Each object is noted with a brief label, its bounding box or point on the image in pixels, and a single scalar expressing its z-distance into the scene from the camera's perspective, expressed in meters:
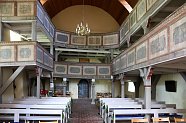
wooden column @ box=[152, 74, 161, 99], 10.99
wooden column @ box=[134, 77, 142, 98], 13.15
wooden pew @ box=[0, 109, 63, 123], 6.42
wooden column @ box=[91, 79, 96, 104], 14.98
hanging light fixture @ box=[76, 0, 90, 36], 13.12
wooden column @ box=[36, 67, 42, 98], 9.47
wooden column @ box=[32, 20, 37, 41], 9.40
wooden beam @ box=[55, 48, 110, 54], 16.09
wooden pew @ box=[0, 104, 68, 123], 7.35
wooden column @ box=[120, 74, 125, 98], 11.58
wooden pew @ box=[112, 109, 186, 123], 6.50
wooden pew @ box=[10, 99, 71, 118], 8.29
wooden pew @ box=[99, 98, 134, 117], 9.17
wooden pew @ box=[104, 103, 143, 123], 7.49
